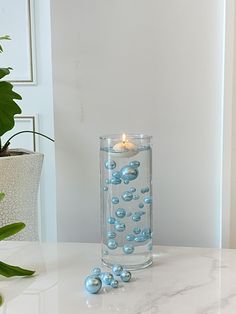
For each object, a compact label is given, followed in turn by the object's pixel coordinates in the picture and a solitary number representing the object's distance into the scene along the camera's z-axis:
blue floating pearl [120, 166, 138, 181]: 0.87
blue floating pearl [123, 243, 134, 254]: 0.88
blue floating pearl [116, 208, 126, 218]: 0.88
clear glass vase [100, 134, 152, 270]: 0.88
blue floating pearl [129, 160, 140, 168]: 0.87
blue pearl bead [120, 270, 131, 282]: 0.81
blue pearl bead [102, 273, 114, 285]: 0.79
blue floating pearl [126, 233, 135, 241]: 0.88
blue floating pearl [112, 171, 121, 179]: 0.88
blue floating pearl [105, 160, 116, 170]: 0.88
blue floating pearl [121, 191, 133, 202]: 0.88
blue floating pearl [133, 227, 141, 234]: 0.89
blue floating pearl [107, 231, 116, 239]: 0.89
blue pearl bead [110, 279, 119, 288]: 0.79
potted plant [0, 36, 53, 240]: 1.00
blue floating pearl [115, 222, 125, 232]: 0.88
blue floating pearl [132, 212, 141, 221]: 0.88
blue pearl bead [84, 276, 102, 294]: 0.76
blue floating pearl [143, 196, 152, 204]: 0.89
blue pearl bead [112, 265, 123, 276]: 0.83
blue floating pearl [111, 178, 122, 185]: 0.88
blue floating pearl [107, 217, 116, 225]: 0.89
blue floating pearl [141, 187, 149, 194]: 0.89
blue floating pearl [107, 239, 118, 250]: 0.88
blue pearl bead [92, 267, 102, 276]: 0.82
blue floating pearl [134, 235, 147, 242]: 0.89
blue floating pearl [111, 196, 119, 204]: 0.89
